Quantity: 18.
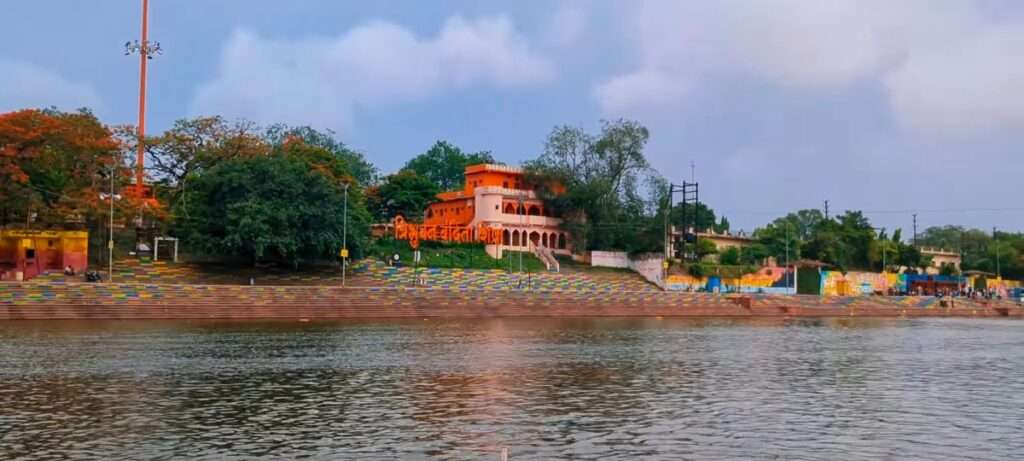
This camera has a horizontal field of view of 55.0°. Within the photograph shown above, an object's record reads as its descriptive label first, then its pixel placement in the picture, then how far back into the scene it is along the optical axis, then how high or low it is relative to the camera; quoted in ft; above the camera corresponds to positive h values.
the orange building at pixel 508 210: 270.87 +16.22
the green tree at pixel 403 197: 277.85 +19.77
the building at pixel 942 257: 367.74 +5.51
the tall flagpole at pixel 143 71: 220.64 +43.33
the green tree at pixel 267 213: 189.57 +10.18
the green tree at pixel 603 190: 271.69 +21.77
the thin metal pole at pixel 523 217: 271.28 +13.73
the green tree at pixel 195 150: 212.64 +25.07
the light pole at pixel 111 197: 170.03 +12.34
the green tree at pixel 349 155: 331.77 +38.18
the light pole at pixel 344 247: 190.13 +3.82
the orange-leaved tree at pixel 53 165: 177.06 +18.37
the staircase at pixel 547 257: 255.91 +2.77
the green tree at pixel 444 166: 404.57 +41.52
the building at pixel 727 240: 323.98 +9.85
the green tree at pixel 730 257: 281.95 +3.49
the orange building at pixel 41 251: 179.93 +2.28
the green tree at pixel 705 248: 292.61 +6.23
